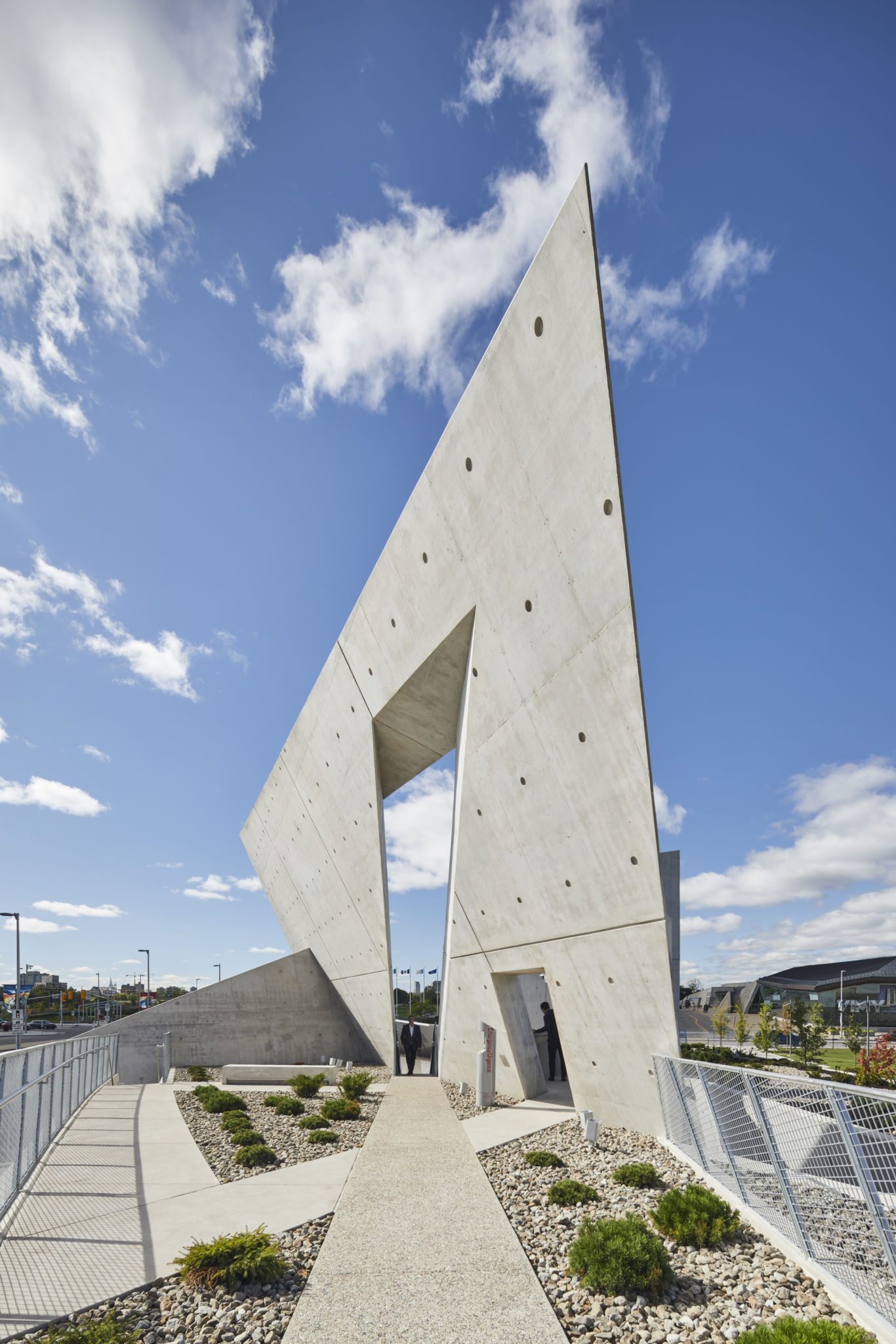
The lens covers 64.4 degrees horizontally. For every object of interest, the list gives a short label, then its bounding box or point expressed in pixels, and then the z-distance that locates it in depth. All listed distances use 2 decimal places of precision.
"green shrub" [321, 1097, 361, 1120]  11.95
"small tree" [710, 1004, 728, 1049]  31.66
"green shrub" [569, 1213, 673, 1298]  4.81
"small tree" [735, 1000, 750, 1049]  27.16
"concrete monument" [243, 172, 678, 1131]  8.45
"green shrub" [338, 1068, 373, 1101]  13.76
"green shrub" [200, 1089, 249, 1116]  12.77
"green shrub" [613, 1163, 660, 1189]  6.98
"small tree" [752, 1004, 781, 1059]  24.80
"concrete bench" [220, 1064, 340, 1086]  18.28
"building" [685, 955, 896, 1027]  59.72
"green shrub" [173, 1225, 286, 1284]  4.97
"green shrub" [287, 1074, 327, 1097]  15.00
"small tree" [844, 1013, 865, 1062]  23.20
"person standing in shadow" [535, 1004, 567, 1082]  16.94
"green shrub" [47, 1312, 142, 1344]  4.11
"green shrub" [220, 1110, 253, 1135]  10.84
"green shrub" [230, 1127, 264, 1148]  9.65
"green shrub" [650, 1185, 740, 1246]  5.46
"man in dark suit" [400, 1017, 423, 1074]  19.83
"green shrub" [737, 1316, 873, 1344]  3.45
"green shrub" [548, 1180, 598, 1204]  6.70
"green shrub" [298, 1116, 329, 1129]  11.36
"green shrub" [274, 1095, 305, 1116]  12.63
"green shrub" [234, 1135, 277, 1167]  8.66
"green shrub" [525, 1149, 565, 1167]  8.12
